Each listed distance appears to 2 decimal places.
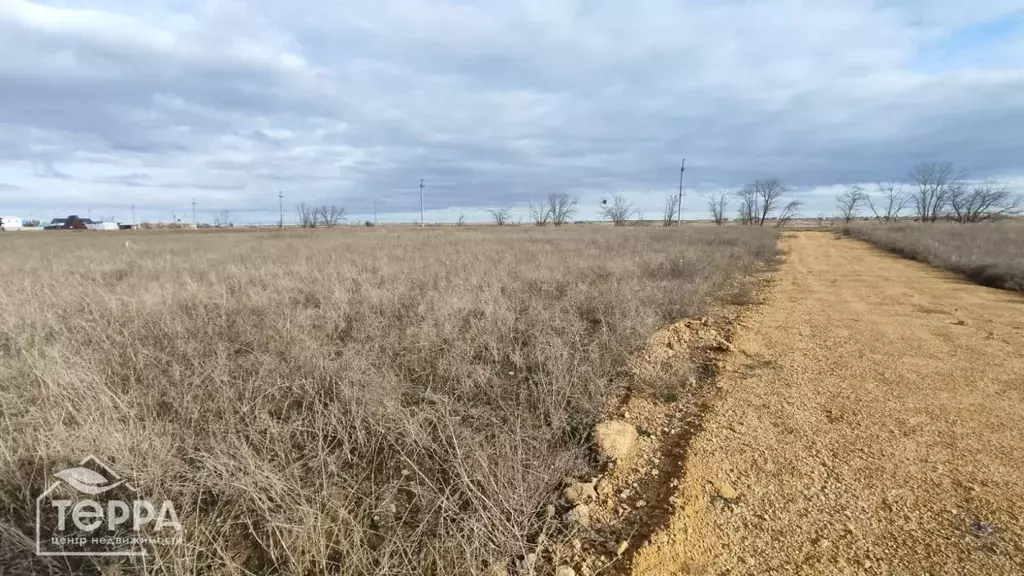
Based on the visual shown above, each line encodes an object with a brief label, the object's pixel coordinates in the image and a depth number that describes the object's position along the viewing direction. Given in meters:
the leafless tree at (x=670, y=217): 93.10
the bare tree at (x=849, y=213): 91.16
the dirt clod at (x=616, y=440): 3.24
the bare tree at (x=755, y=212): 85.62
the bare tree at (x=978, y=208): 54.94
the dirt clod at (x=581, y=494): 2.78
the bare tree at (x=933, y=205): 64.89
